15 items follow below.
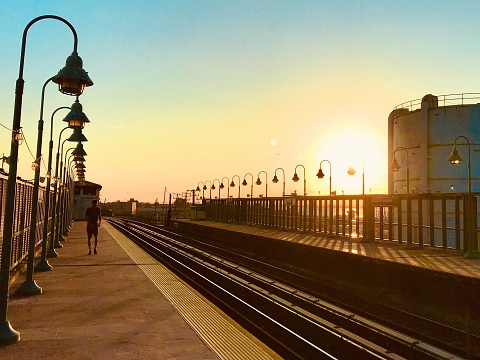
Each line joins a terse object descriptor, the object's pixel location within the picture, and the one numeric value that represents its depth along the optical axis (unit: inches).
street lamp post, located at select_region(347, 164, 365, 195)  1117.7
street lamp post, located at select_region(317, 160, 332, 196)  1302.9
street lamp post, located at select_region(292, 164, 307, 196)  1508.4
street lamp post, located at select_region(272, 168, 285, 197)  1749.6
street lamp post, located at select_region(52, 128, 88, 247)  687.1
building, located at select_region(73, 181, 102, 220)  2748.5
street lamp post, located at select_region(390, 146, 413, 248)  767.0
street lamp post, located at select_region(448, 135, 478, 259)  638.7
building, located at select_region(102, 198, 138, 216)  4766.2
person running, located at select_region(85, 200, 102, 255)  781.3
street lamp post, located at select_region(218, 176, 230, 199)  2497.9
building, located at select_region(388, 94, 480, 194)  1576.0
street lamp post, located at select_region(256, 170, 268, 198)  2016.5
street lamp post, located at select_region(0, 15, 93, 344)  292.5
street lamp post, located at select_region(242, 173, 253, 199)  2181.0
